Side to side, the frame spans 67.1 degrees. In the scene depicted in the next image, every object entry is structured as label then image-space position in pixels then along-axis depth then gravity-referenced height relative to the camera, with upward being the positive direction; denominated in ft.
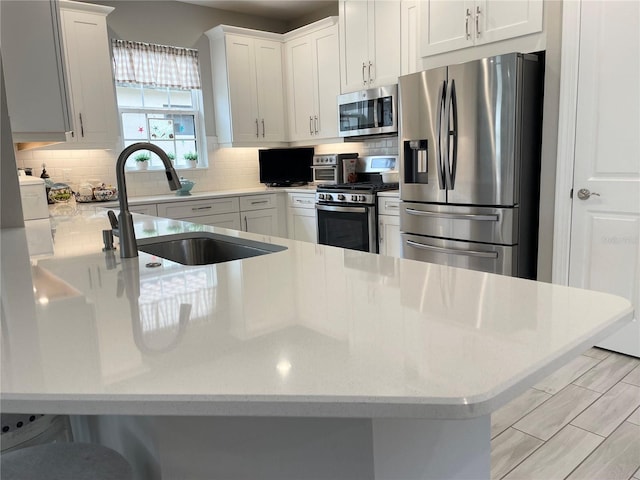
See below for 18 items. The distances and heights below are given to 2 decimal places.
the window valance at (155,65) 14.80 +3.27
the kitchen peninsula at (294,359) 2.15 -0.98
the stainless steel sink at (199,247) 6.46 -1.12
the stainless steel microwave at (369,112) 13.33 +1.38
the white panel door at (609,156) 8.46 -0.11
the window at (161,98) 15.06 +2.28
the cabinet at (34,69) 7.25 +1.59
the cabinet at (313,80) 15.37 +2.70
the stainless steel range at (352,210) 13.44 -1.43
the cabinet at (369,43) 13.21 +3.31
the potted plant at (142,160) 15.74 +0.27
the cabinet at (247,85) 16.01 +2.66
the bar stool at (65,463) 3.27 -2.02
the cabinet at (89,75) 12.86 +2.61
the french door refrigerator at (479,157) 9.41 -0.03
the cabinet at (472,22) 9.48 +2.78
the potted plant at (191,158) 16.69 +0.29
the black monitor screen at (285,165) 17.58 -0.09
